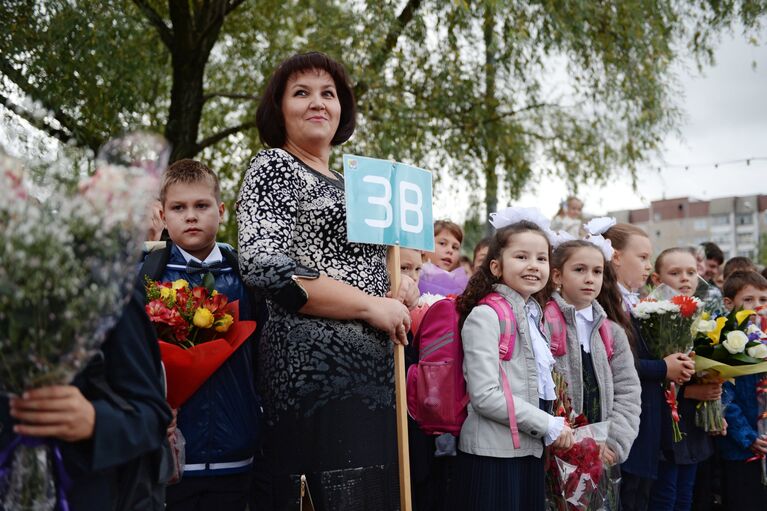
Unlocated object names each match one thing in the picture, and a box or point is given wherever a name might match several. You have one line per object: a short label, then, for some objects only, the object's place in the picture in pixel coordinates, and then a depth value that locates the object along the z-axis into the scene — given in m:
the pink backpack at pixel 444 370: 3.62
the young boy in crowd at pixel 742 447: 5.26
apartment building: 81.94
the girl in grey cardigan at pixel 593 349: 4.11
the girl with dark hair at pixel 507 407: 3.46
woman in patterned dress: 2.47
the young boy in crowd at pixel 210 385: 2.81
